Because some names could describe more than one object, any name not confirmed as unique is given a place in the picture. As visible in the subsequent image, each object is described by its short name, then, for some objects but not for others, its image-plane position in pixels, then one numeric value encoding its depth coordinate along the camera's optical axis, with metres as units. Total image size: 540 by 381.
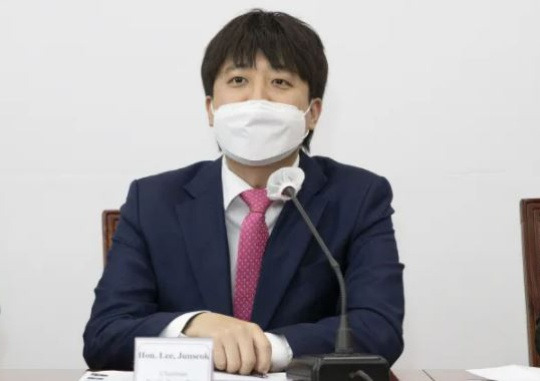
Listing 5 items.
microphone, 2.93
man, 3.30
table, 3.12
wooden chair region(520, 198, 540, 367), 3.40
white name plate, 2.90
